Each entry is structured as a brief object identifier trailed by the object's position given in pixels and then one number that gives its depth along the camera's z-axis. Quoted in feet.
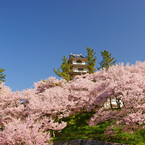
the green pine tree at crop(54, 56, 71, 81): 130.59
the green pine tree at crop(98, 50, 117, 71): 136.62
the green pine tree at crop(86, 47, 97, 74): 131.13
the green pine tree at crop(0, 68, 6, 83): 135.33
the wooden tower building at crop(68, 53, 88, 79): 154.18
